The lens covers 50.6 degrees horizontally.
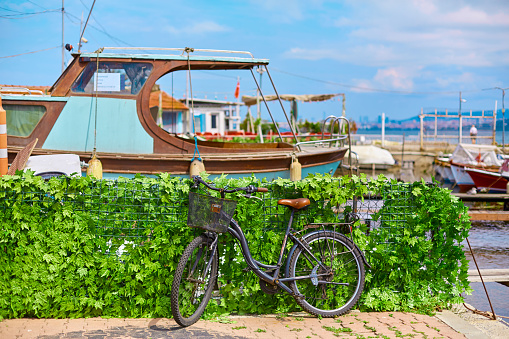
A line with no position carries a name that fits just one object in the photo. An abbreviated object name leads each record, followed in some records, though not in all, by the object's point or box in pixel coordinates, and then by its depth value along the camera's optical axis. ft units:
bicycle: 15.26
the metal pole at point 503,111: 108.78
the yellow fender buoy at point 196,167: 33.37
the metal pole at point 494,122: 126.31
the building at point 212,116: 164.20
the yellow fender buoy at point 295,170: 36.37
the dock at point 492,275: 20.83
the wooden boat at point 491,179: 78.02
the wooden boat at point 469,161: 89.40
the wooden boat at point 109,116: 34.06
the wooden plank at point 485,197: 45.83
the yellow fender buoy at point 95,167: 31.55
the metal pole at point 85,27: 33.02
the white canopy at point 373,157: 100.78
